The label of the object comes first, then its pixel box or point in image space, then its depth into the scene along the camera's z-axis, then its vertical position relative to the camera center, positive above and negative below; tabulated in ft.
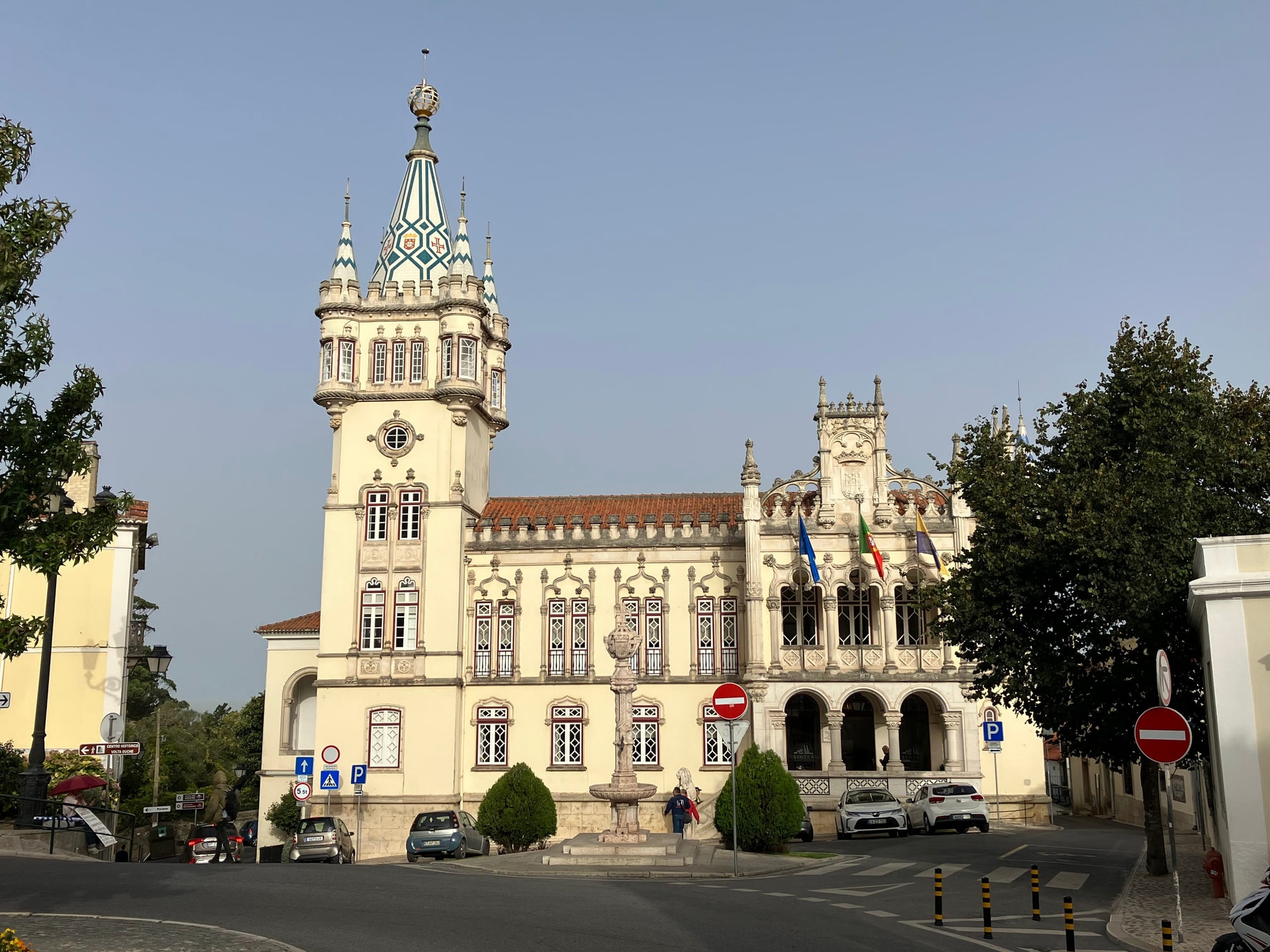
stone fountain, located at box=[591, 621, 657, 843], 92.07 -1.97
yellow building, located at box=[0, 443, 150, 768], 140.77 +10.54
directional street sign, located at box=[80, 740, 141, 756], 95.50 -0.32
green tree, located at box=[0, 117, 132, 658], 46.65 +12.13
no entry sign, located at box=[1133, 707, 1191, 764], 47.57 +0.10
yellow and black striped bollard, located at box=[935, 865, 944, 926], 53.47 -6.83
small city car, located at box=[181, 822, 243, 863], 102.68 -8.21
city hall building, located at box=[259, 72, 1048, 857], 145.07 +15.92
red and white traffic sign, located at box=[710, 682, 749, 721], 78.28 +2.46
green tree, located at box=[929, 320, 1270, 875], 73.82 +12.29
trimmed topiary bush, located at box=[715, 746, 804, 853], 100.17 -5.56
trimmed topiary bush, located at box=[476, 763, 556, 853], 127.34 -7.32
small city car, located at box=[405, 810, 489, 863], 103.09 -7.78
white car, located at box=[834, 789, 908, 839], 117.91 -7.20
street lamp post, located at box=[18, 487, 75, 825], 90.68 -1.47
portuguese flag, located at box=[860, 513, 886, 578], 142.03 +22.26
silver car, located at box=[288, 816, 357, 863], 102.99 -8.18
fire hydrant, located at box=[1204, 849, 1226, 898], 65.00 -6.97
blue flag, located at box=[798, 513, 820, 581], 143.23 +22.15
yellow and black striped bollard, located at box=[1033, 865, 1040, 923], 54.85 -6.99
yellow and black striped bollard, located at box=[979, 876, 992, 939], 50.72 -6.97
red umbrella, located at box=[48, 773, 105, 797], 108.47 -3.33
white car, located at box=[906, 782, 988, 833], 120.67 -6.82
